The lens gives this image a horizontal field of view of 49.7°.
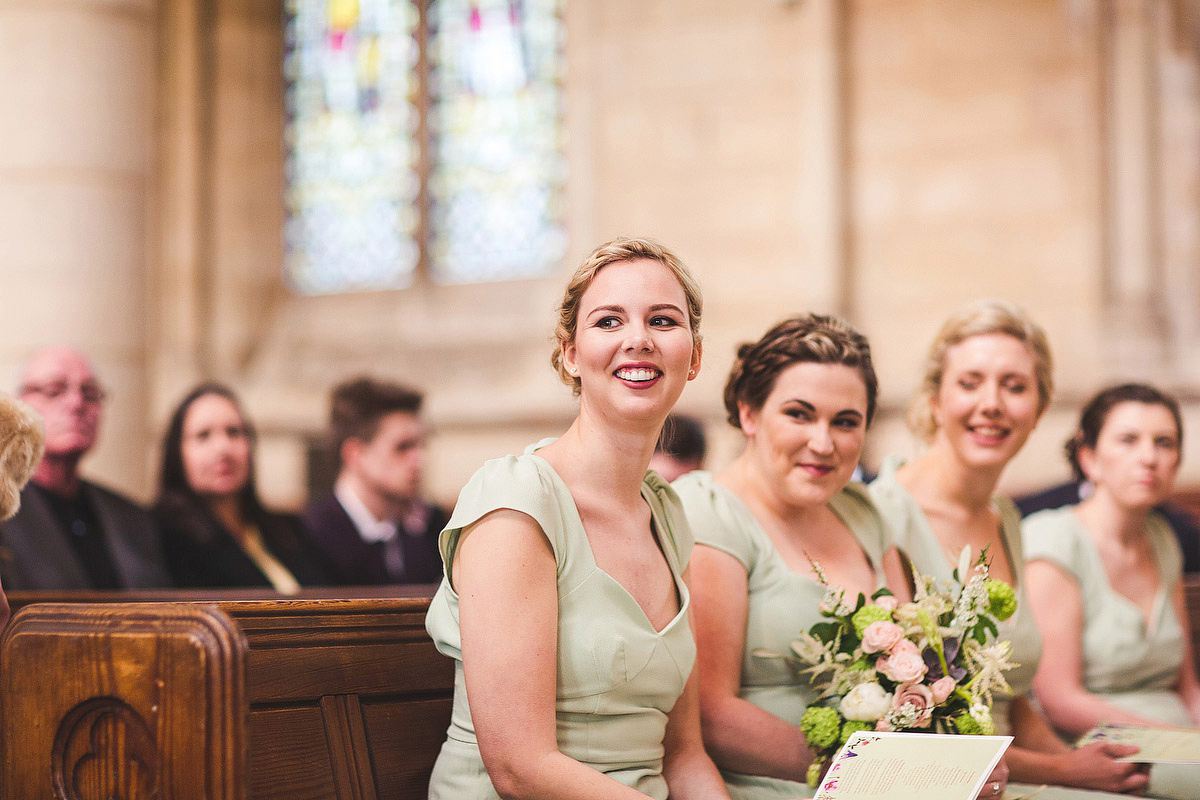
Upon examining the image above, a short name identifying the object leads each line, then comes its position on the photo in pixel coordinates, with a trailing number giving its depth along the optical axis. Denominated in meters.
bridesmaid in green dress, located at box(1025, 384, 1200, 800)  3.60
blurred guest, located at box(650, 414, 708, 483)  5.13
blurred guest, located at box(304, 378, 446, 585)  5.49
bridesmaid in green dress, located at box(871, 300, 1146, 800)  3.16
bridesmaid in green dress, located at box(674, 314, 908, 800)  2.64
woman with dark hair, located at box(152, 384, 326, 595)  4.77
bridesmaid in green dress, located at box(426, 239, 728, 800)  2.10
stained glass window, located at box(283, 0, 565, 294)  9.03
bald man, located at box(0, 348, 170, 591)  4.51
